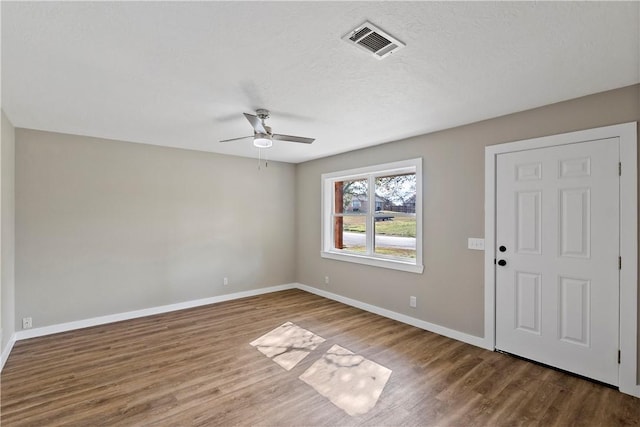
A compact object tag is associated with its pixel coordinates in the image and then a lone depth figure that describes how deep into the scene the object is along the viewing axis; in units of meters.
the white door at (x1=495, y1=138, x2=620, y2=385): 2.53
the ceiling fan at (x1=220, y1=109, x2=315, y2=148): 2.78
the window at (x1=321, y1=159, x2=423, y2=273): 4.16
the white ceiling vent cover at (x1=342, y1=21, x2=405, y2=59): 1.69
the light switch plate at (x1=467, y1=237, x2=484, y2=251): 3.33
